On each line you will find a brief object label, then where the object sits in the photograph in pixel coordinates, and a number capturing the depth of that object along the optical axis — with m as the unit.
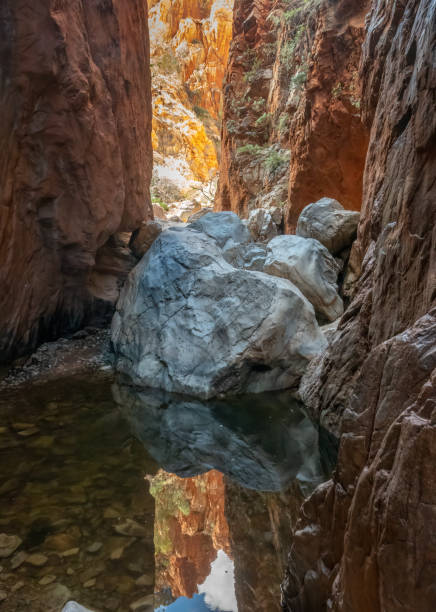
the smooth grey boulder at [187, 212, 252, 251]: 8.15
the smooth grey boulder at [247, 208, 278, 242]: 10.82
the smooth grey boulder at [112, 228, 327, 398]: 5.00
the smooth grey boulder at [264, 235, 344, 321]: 6.63
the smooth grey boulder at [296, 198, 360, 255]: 7.60
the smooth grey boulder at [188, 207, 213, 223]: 17.46
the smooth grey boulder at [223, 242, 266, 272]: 7.53
